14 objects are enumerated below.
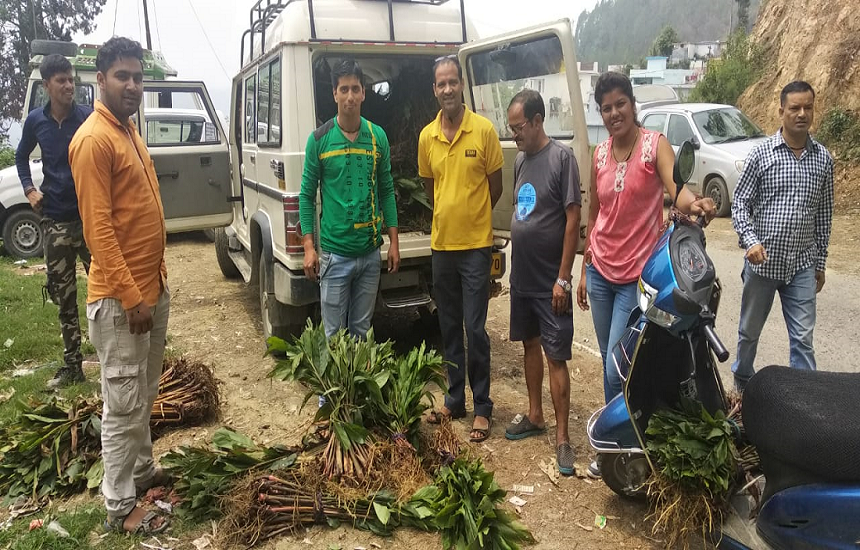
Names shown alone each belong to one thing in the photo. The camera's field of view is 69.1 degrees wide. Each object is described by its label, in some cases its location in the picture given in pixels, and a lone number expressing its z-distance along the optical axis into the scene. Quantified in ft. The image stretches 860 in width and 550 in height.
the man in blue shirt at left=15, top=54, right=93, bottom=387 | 14.62
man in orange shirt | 8.66
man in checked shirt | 11.69
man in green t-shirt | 12.37
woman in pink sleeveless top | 9.95
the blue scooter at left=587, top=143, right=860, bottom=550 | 6.66
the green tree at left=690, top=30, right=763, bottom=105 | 56.80
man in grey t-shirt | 10.94
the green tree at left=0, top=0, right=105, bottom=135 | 68.08
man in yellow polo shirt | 11.95
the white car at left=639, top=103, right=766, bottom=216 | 35.12
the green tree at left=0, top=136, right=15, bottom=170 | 55.90
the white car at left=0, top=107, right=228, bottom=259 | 28.35
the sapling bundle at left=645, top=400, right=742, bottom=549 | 7.79
